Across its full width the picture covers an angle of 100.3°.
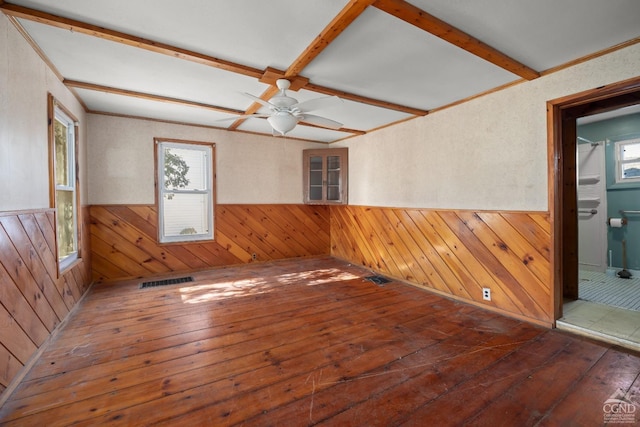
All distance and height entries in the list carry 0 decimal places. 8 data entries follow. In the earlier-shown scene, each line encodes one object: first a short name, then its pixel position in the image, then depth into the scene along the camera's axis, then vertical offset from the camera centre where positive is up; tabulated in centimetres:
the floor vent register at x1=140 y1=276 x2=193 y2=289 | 375 -98
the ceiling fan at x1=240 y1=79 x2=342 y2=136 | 248 +101
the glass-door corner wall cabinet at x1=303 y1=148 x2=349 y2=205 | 511 +72
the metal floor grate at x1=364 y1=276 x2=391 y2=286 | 395 -104
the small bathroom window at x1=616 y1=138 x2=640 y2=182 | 396 +70
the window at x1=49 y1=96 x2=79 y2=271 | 291 +34
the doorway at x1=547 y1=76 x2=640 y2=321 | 225 +68
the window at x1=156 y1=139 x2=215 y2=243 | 428 +41
